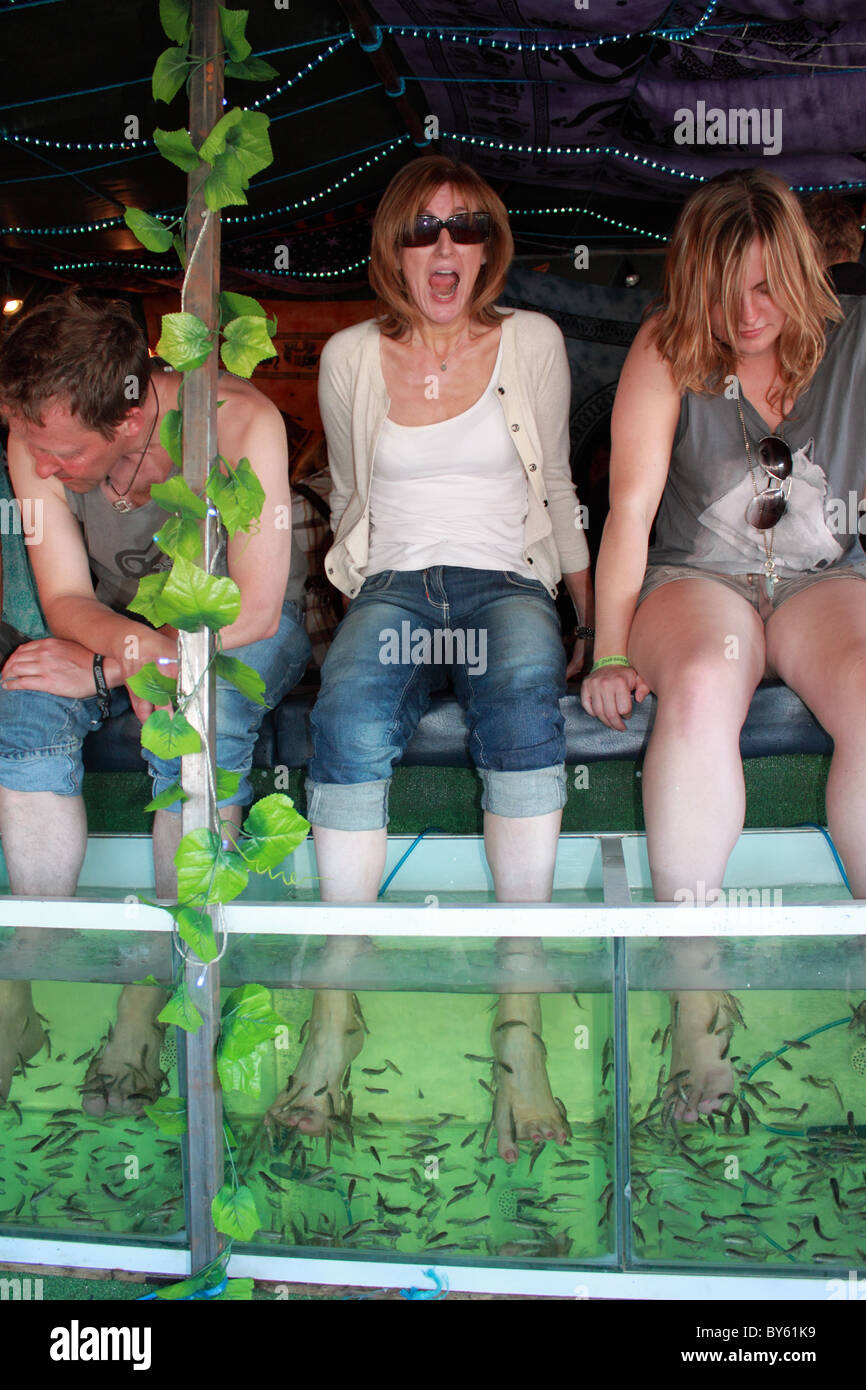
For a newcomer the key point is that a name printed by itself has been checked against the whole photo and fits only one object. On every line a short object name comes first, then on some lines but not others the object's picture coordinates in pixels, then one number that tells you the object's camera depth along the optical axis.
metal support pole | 1.29
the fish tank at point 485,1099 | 1.31
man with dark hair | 1.72
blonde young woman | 1.55
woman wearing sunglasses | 1.75
